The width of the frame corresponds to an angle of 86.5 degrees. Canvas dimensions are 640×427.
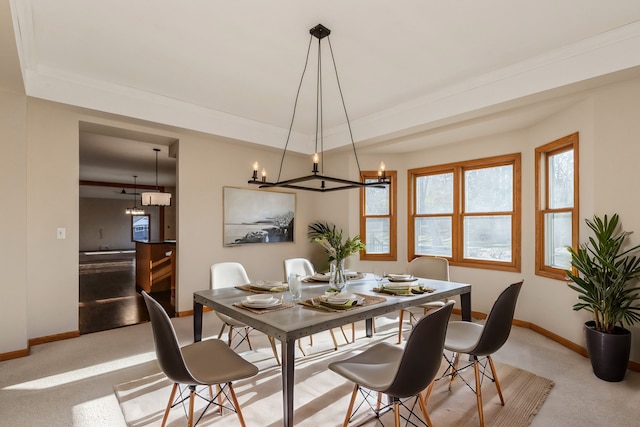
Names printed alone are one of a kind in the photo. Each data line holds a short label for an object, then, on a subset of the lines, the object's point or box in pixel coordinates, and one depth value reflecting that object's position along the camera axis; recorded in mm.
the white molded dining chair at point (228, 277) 3121
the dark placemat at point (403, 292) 2607
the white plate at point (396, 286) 2652
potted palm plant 2676
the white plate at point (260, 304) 2160
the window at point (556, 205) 3492
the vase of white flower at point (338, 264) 2688
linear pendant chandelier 2594
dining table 1792
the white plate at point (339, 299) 2207
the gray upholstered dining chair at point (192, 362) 1683
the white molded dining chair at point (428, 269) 3645
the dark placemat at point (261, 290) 2695
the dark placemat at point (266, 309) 2117
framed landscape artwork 4859
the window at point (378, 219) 5406
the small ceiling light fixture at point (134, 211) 10419
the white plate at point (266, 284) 2778
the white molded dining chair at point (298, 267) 3682
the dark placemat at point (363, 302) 2146
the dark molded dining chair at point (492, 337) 2132
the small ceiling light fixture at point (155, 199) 7160
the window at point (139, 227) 13219
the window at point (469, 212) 4406
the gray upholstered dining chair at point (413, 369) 1581
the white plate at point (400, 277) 3089
